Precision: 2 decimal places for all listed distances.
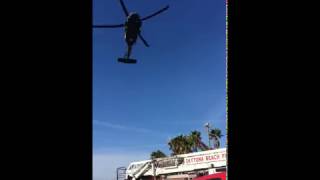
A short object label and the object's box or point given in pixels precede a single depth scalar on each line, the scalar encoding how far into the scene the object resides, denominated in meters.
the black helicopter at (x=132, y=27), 13.32
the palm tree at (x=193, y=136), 59.45
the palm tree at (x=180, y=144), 60.91
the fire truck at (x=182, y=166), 15.67
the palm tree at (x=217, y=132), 57.78
